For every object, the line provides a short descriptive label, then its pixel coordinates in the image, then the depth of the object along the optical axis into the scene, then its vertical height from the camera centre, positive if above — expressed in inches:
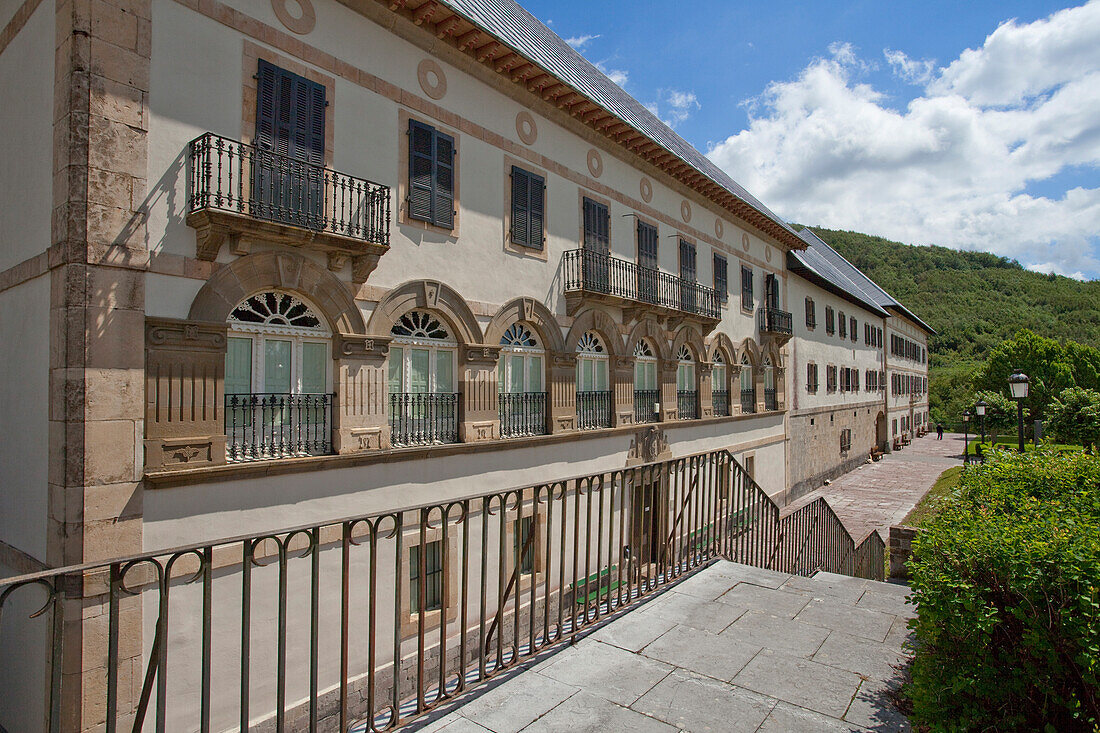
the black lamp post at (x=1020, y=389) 666.8 -10.0
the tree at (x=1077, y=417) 1232.2 -77.9
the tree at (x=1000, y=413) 1685.5 -93.8
